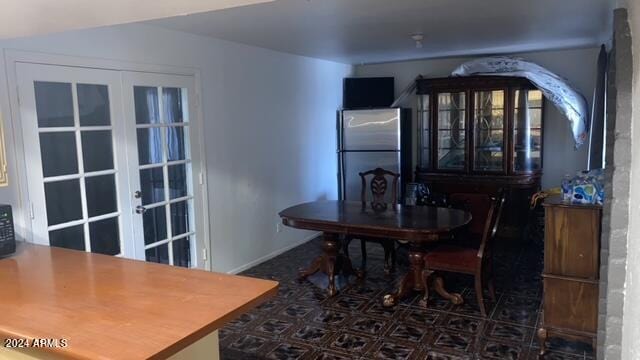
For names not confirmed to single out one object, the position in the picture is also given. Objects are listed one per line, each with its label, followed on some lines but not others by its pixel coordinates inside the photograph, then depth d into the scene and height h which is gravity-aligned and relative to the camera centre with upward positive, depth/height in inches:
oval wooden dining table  139.6 -29.2
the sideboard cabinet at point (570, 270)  108.3 -33.9
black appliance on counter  95.5 -18.5
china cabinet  212.8 -4.6
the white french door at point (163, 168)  140.8 -10.2
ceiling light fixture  168.9 +31.9
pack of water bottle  107.5 -15.2
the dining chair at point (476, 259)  138.4 -39.1
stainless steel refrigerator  229.6 -7.9
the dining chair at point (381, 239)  181.5 -39.8
